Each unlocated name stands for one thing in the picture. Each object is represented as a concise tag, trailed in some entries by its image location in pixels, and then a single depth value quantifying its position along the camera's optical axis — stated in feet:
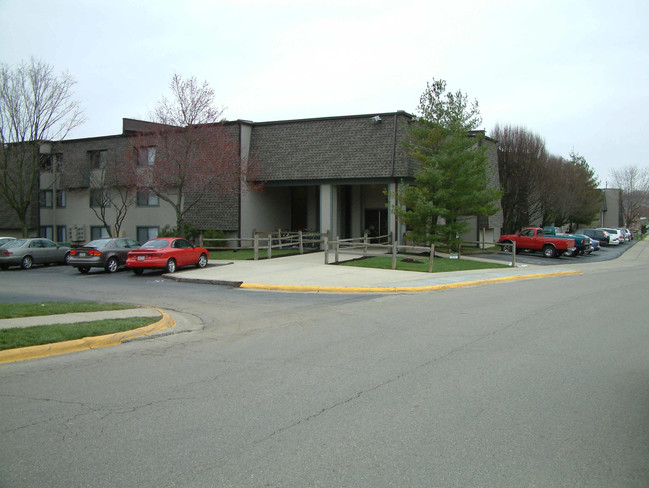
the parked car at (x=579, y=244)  108.78
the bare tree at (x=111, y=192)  104.37
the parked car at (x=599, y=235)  158.61
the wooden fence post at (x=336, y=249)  75.44
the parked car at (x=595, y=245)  125.59
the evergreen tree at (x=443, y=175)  82.33
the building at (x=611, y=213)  276.82
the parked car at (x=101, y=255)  72.08
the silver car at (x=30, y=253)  80.29
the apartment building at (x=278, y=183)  93.04
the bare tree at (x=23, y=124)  96.63
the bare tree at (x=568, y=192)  154.71
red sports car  68.64
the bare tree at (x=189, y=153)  85.97
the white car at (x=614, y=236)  166.09
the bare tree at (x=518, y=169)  149.48
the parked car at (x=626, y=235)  185.41
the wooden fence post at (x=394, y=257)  70.36
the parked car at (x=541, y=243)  104.12
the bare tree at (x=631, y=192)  270.67
